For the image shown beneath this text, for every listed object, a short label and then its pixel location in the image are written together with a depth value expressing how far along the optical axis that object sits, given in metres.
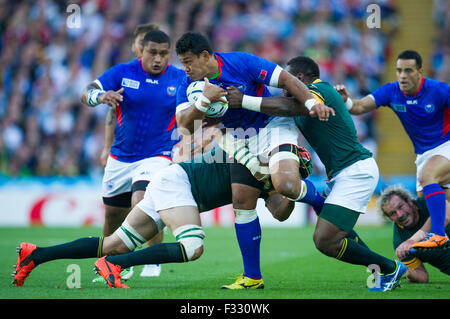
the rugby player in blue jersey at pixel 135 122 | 14.52
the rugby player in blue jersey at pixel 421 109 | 14.54
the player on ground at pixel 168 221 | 11.11
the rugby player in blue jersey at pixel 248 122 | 11.40
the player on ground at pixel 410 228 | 13.27
